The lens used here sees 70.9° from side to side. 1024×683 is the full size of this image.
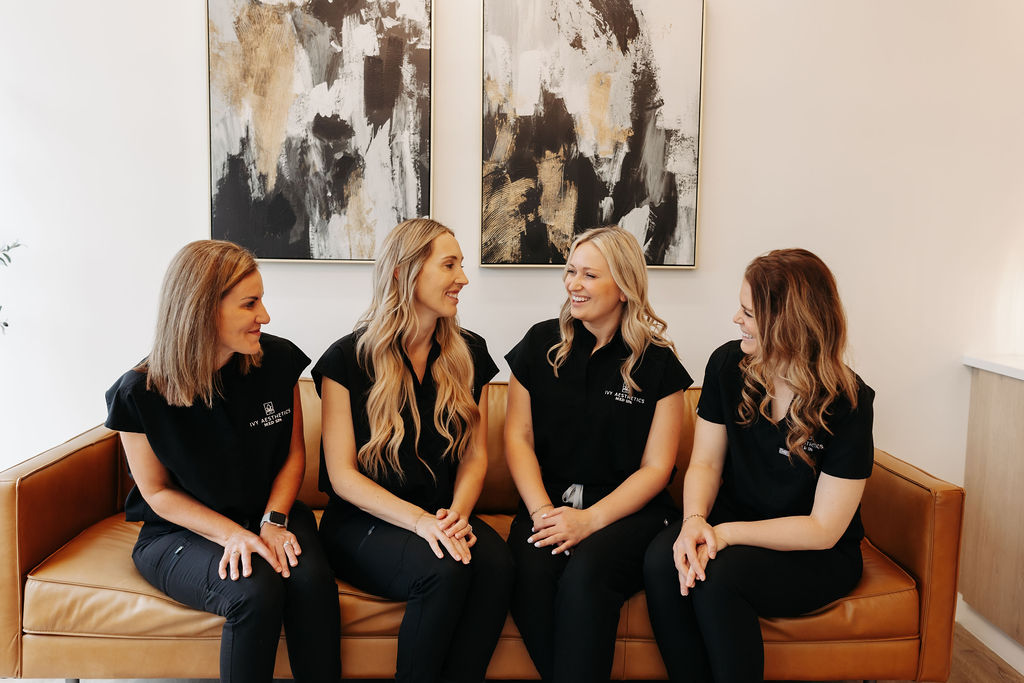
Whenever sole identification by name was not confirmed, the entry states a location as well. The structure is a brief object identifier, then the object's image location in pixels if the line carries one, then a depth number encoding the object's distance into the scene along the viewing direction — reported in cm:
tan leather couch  189
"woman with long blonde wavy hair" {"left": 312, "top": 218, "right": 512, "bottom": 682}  186
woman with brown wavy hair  182
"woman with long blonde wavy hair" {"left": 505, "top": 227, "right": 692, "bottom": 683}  210
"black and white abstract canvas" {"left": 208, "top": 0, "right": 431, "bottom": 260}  261
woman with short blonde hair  179
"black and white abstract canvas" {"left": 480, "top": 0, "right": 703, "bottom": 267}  263
